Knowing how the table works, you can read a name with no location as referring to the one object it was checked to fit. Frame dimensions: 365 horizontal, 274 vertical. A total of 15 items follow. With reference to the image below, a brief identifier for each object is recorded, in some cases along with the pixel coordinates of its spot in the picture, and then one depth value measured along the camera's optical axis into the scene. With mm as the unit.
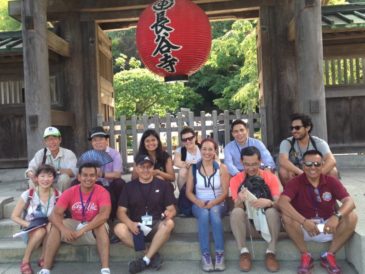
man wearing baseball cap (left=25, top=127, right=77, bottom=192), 5191
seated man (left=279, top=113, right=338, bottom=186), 5008
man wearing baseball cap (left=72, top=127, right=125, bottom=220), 5012
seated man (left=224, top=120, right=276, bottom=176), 5135
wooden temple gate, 8203
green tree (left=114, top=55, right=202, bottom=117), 20219
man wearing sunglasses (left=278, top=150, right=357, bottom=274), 4156
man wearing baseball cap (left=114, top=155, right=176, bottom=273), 4457
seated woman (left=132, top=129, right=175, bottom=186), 5148
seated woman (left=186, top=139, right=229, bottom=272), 4465
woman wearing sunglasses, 5473
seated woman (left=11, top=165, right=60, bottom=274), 4555
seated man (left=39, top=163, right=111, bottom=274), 4391
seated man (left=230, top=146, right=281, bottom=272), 4320
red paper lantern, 5715
